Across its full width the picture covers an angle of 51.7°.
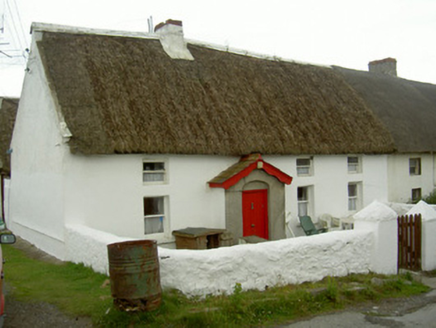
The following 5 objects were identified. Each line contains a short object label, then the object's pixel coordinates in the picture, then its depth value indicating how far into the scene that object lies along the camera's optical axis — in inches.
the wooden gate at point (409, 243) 447.8
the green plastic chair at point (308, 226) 618.5
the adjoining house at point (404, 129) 779.4
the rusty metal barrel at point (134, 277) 284.4
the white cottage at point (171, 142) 482.9
